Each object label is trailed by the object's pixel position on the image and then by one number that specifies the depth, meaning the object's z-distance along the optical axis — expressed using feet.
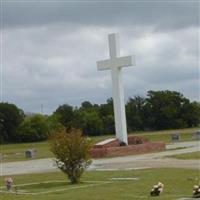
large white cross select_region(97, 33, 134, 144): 119.44
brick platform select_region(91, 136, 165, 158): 119.34
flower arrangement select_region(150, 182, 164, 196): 47.26
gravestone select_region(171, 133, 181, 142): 176.65
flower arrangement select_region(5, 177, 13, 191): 62.20
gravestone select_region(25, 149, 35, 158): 141.59
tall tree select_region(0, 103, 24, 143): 312.91
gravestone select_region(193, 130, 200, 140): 180.45
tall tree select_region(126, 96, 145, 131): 317.83
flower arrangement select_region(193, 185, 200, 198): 43.08
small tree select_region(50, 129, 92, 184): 65.98
